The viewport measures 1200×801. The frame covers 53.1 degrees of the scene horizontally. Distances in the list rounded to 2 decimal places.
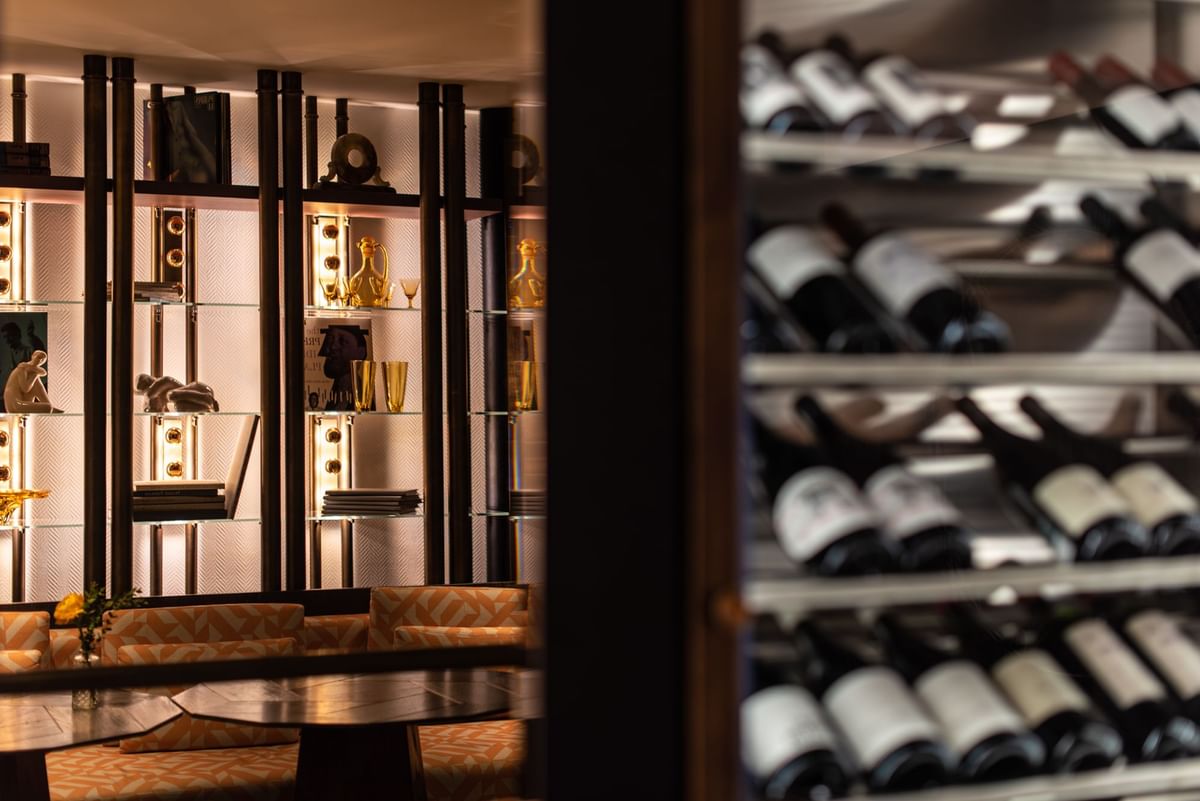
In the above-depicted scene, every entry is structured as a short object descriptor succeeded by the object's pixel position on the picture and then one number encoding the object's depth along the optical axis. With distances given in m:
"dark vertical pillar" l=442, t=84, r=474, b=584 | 4.92
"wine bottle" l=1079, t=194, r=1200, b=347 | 1.25
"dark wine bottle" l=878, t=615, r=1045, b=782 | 1.12
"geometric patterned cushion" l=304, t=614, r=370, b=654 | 4.40
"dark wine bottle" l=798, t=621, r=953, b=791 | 1.09
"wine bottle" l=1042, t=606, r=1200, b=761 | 1.19
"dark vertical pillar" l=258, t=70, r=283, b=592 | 4.67
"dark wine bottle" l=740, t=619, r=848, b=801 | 1.07
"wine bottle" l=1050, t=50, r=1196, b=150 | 1.26
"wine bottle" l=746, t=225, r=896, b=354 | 1.08
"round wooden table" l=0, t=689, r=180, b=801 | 2.95
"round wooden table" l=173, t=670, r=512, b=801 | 3.13
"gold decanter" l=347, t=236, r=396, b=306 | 5.04
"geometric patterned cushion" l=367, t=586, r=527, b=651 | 4.38
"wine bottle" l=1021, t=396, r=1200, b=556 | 1.22
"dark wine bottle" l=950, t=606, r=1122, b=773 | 1.16
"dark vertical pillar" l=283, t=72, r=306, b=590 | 4.68
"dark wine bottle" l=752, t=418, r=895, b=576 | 1.07
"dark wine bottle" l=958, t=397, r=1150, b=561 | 1.19
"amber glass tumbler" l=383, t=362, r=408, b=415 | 5.03
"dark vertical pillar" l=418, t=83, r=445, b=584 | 4.89
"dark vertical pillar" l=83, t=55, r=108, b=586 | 4.41
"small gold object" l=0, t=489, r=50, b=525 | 4.48
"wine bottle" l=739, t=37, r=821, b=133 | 1.08
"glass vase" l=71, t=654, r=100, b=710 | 3.23
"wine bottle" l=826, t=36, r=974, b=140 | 1.15
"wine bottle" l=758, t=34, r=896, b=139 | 1.11
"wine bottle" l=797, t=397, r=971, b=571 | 1.11
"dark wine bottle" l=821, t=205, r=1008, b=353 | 1.13
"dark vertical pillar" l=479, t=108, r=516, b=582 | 5.20
